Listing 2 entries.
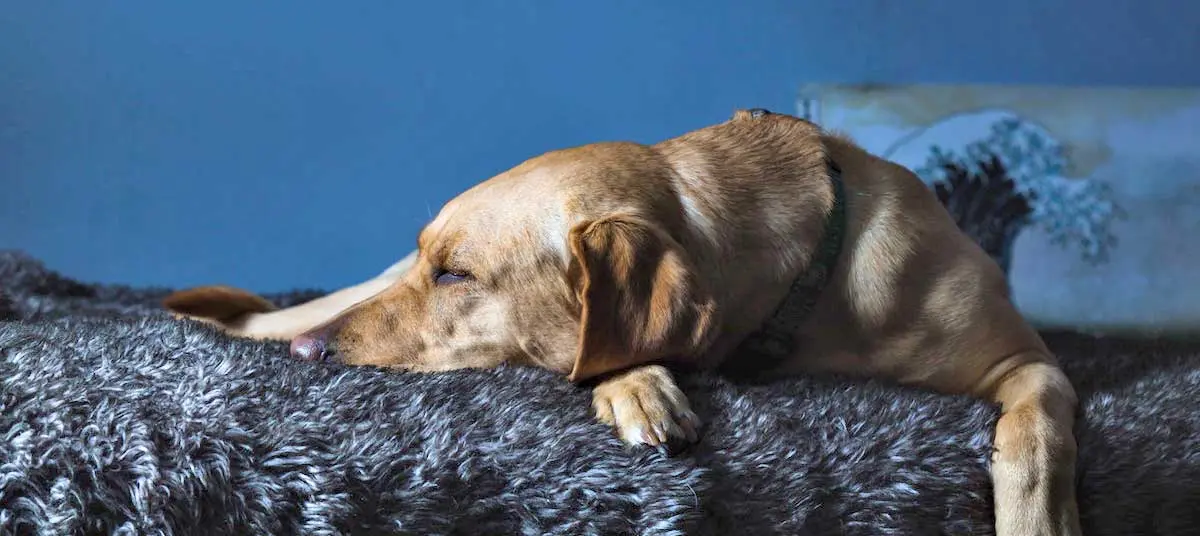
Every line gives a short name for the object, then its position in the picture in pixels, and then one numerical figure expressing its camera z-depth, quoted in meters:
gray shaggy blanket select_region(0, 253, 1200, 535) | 1.02
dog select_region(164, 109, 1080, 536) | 1.40
